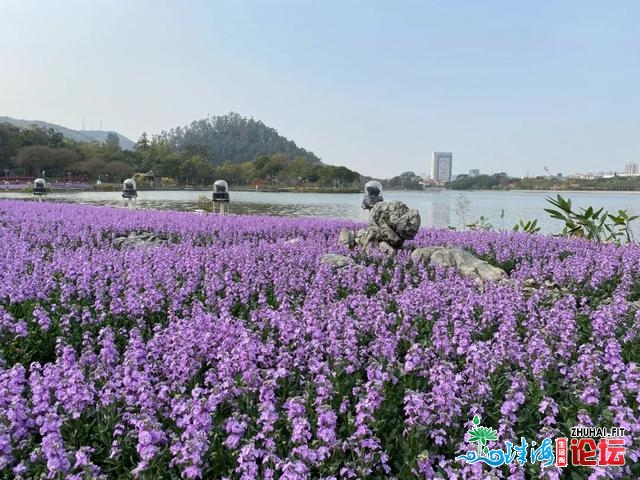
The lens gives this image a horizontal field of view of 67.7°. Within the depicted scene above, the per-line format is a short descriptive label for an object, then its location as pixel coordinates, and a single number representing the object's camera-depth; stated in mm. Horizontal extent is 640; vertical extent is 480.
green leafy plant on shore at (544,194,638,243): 14805
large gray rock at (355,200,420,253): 11781
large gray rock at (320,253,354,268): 9359
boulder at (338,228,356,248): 12406
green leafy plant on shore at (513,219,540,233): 16659
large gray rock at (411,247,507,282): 9555
